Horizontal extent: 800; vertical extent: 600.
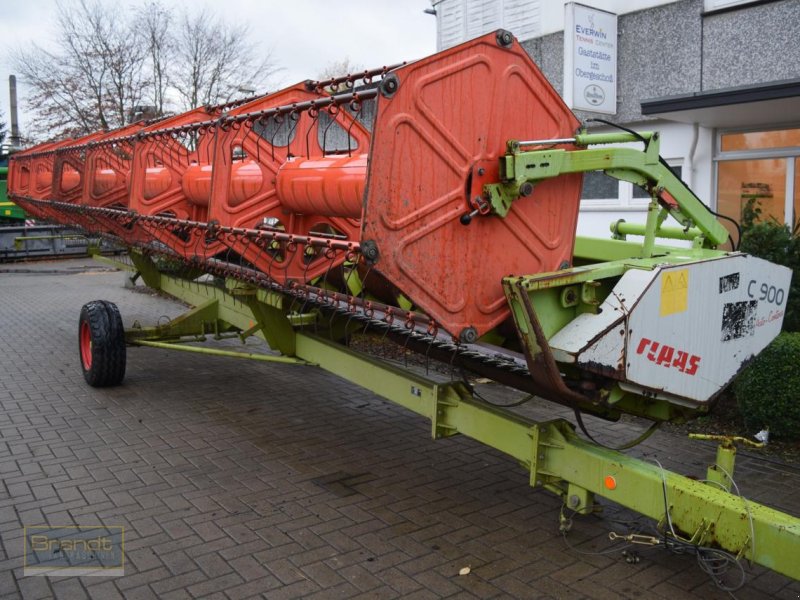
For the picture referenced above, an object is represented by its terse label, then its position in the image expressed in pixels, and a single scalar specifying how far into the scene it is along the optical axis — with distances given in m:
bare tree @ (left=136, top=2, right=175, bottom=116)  22.28
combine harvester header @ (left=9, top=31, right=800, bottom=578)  3.60
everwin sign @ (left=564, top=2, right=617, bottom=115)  9.28
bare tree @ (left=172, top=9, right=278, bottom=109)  22.45
